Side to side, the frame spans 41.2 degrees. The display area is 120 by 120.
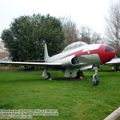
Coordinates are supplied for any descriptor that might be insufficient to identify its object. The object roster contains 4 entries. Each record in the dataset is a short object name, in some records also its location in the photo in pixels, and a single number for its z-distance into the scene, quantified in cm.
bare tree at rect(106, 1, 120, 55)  2701
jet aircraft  935
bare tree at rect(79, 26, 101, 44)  3870
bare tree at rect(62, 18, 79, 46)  3389
